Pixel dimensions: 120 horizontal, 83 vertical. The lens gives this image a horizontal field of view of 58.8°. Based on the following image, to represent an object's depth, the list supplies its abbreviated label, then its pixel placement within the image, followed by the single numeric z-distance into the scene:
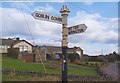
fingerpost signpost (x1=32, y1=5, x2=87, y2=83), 2.77
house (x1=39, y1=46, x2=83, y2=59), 30.18
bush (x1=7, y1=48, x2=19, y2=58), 16.79
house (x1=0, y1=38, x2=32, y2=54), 22.35
